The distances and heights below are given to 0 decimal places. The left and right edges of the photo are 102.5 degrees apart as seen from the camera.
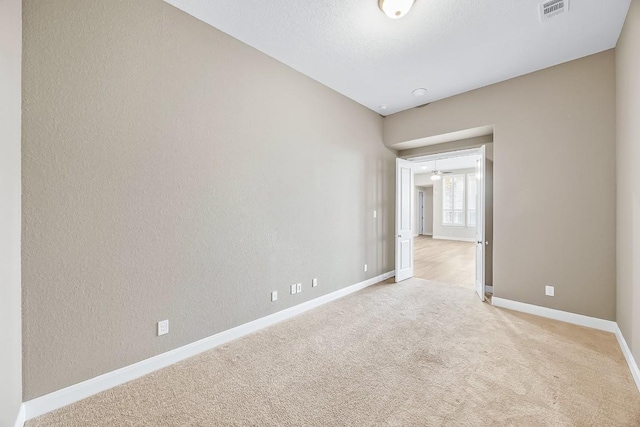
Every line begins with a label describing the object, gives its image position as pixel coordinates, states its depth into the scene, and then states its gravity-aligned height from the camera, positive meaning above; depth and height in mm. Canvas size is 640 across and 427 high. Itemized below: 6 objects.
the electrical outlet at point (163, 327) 2227 -1011
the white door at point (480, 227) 3914 -260
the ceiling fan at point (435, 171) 9633 +1515
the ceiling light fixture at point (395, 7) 2105 +1702
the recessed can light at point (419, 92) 3816 +1801
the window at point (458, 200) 10445 +436
